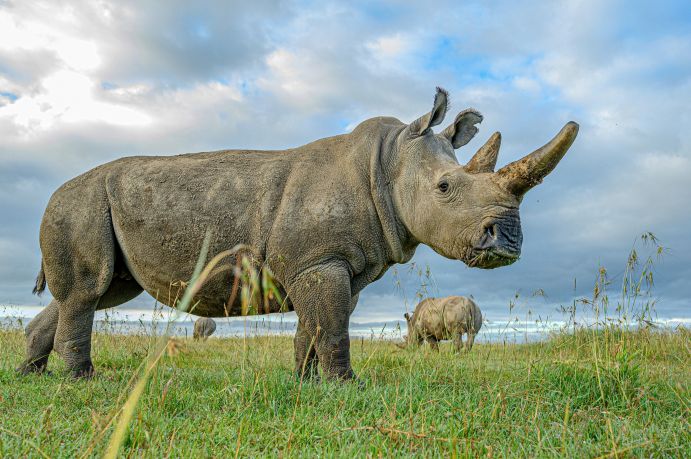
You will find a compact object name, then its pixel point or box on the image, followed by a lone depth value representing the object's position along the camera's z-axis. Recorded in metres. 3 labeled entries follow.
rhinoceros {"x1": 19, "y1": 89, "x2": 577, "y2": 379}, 4.88
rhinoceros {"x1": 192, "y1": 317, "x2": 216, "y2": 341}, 16.47
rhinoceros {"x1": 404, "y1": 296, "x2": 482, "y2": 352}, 12.08
